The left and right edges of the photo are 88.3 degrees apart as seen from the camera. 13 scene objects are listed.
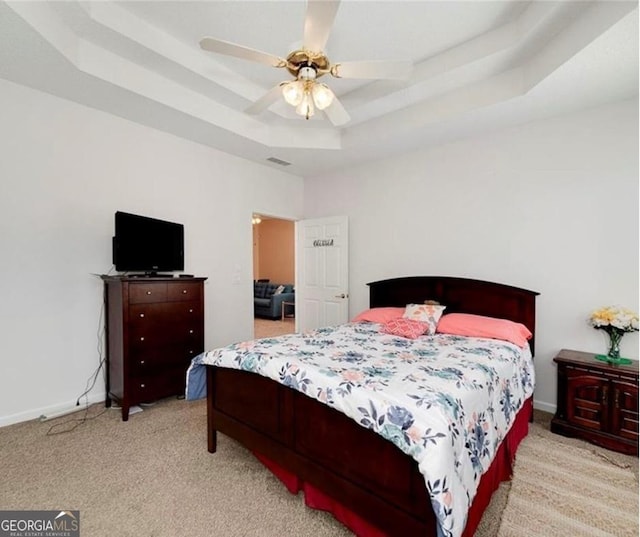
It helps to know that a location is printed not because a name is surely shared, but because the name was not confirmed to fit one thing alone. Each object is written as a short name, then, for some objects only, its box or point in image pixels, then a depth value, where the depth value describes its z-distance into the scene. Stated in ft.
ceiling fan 5.83
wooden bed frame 4.51
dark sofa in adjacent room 25.81
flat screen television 9.74
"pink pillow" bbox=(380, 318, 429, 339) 9.38
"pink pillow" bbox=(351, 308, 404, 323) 11.39
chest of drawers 9.26
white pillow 10.09
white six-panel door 15.31
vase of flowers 8.29
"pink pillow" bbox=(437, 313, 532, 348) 9.01
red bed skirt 5.07
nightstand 7.75
